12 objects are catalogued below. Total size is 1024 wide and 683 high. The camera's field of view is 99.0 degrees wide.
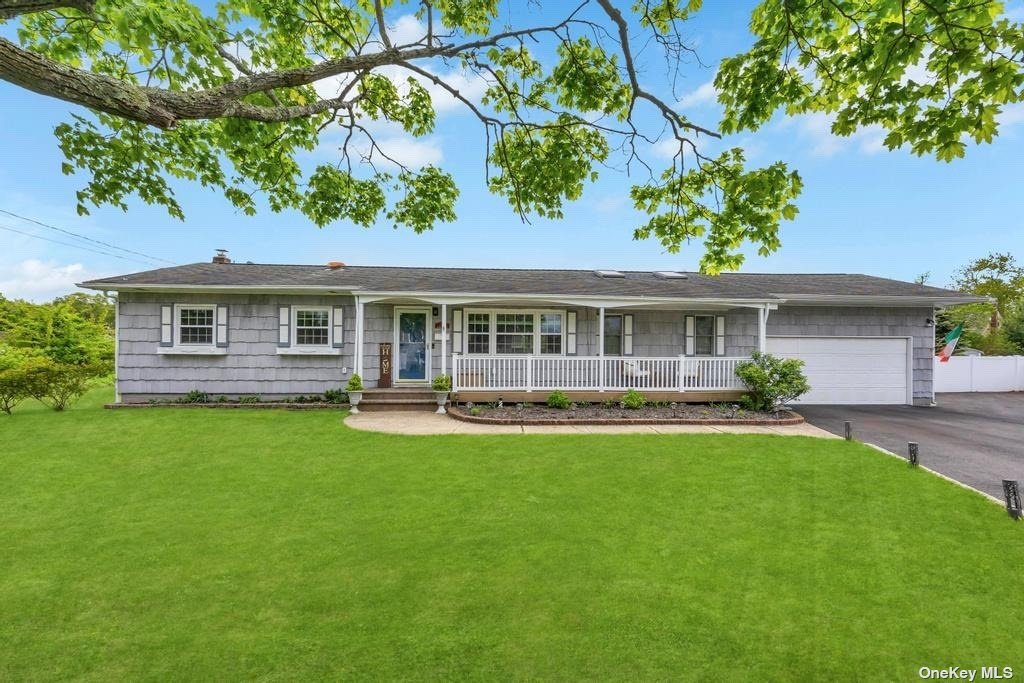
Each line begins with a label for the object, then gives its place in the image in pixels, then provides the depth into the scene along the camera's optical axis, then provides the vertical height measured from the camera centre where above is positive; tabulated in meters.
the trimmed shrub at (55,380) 9.41 -0.92
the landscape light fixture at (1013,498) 4.21 -1.44
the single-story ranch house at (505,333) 10.38 +0.30
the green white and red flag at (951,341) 12.66 +0.24
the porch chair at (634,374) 10.44 -0.68
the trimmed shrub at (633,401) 9.84 -1.25
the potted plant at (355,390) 9.80 -1.07
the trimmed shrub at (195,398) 10.52 -1.39
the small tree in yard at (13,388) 9.12 -1.04
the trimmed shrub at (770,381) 9.58 -0.74
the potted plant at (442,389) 9.90 -1.03
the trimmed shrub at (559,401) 9.83 -1.27
